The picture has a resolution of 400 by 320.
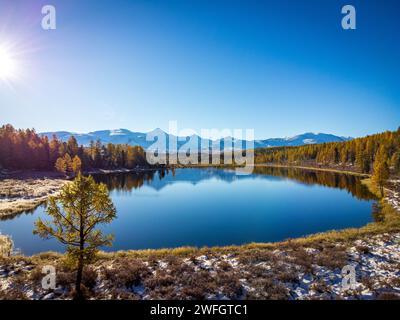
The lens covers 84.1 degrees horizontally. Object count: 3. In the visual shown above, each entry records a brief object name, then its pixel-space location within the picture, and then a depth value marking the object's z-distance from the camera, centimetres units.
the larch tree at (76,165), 8237
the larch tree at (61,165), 7866
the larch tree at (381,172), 4787
